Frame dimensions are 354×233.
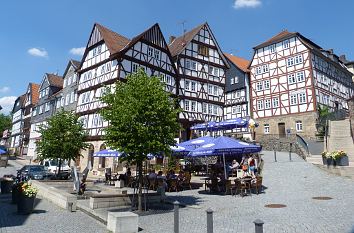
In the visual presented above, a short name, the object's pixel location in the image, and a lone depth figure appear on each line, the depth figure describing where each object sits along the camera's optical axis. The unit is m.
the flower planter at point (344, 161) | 18.19
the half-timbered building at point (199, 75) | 36.56
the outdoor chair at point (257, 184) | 14.04
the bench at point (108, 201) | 11.12
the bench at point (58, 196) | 11.92
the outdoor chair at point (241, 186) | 13.78
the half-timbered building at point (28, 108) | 59.75
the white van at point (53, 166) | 29.72
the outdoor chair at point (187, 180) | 17.02
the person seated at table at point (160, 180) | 15.74
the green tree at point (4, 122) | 68.38
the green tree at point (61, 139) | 20.88
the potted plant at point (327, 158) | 18.81
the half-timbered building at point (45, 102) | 49.41
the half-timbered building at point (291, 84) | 36.72
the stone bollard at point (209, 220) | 6.29
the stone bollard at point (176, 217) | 7.39
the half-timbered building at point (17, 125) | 66.00
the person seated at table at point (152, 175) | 16.48
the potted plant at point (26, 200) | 11.12
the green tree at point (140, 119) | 10.95
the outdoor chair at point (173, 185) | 16.30
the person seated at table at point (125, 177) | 18.86
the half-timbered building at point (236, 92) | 42.84
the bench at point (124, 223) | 8.20
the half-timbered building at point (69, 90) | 41.00
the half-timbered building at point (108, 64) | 31.22
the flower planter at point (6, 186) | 17.27
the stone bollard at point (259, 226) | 4.45
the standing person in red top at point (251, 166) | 15.60
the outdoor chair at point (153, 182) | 16.44
